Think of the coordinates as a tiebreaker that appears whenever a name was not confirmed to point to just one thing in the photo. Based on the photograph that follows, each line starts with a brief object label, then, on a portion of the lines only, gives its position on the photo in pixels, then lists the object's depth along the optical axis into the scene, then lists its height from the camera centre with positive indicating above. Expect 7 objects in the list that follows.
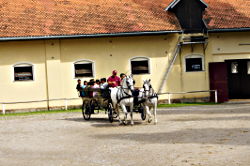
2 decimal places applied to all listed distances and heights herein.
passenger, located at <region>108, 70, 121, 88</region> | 20.87 +0.07
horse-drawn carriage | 19.17 -0.60
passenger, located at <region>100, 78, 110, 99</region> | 20.45 -0.29
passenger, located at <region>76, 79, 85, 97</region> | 22.29 -0.25
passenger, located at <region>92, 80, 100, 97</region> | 21.30 -0.14
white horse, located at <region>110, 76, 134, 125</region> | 18.91 -0.41
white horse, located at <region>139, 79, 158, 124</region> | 19.14 -0.47
